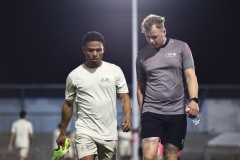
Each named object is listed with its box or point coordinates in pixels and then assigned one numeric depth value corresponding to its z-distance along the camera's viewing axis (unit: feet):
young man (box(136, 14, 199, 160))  58.29
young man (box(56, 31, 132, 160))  58.08
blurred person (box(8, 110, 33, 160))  144.46
